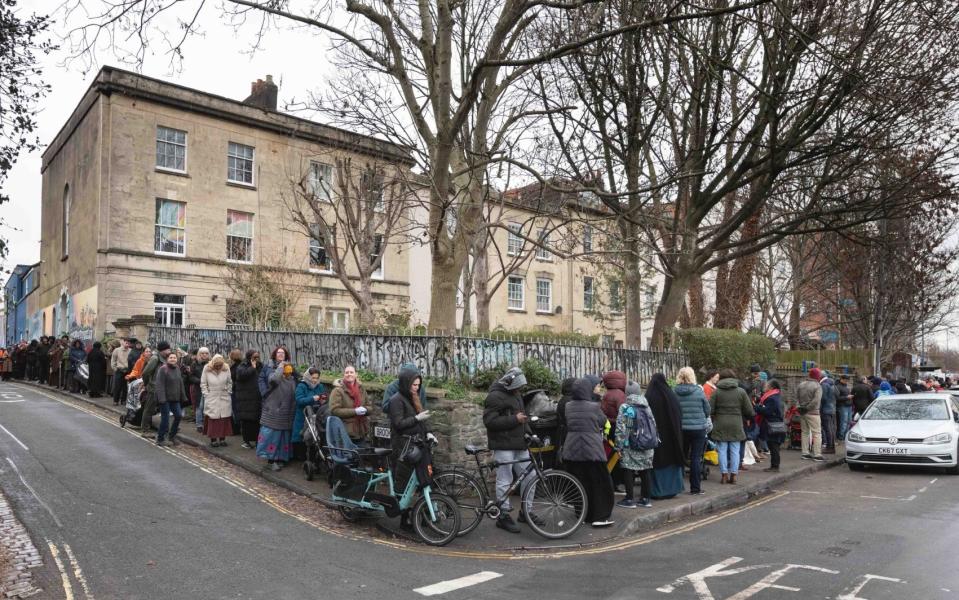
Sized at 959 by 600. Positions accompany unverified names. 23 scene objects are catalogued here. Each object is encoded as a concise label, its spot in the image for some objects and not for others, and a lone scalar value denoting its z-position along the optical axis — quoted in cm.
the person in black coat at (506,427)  838
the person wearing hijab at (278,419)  1095
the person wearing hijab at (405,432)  796
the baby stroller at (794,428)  1658
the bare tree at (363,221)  1959
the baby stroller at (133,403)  1444
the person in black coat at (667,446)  989
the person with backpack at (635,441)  934
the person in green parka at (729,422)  1141
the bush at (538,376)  1100
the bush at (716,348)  1684
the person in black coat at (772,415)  1276
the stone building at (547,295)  3481
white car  1272
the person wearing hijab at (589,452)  834
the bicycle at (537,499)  807
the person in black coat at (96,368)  1992
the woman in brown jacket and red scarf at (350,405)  950
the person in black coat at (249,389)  1191
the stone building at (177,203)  2578
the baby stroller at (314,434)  977
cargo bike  774
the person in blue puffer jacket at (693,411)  1042
